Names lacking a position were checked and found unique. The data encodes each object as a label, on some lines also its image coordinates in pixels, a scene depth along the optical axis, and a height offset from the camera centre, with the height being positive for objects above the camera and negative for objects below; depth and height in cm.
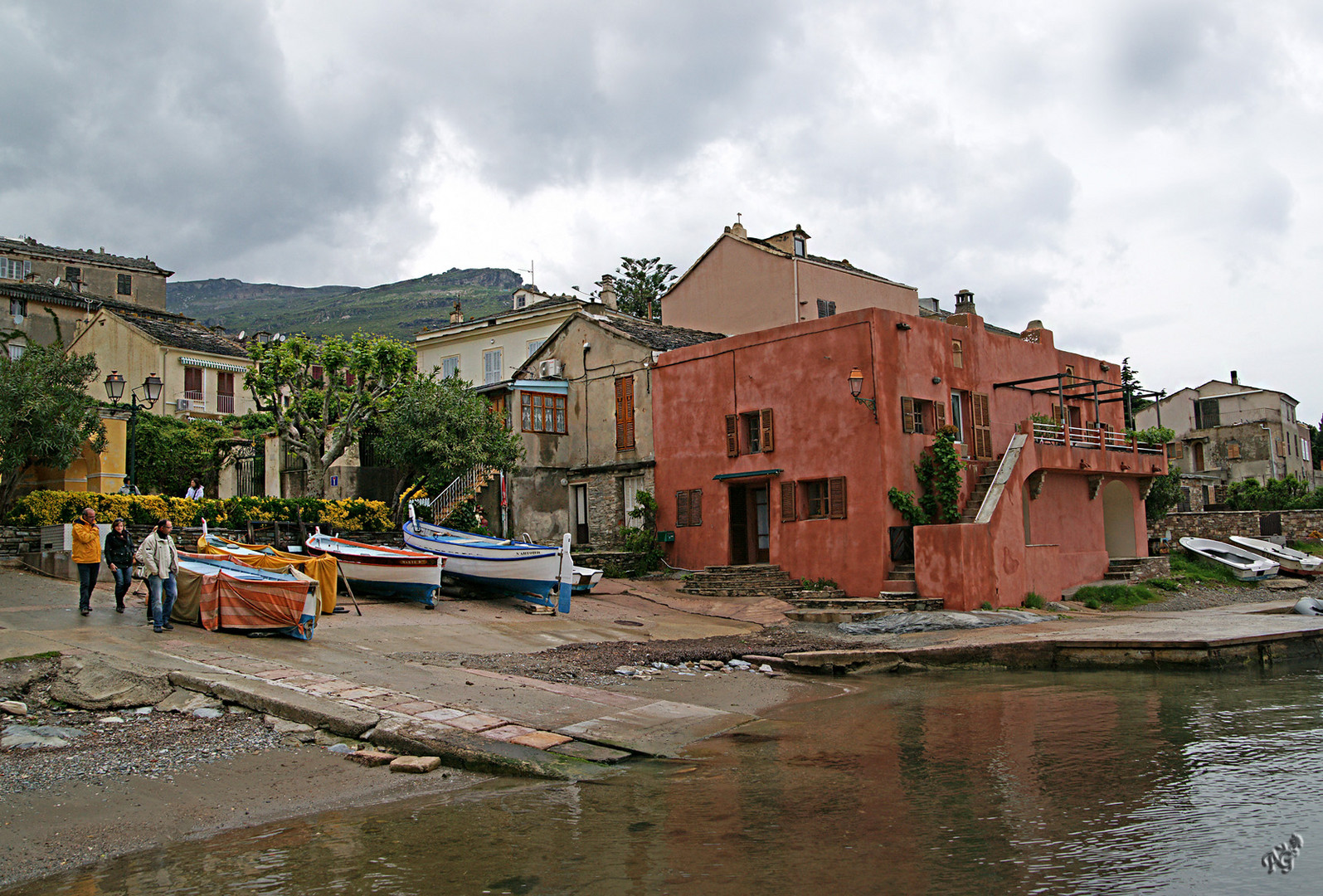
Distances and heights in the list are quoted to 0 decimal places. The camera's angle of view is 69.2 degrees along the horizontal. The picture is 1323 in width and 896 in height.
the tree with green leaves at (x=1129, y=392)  2984 +457
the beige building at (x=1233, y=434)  5172 +325
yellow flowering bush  1972 +44
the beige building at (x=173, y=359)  3994 +732
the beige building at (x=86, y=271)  5422 +1533
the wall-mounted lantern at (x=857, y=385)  2347 +298
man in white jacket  1416 -56
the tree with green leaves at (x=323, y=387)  2622 +401
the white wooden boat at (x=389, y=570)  1938 -94
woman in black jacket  1549 -40
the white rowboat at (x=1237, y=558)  2864 -205
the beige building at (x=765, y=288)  3497 +845
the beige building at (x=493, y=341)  4256 +833
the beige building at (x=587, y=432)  2914 +260
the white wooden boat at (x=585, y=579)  2331 -154
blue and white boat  2019 -106
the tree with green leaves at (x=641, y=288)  5344 +1290
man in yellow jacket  1504 -30
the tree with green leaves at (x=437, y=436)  2592 +234
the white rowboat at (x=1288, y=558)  2983 -218
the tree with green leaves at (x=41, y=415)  2023 +262
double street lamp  2039 +307
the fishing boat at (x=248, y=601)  1404 -108
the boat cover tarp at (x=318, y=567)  1611 -68
